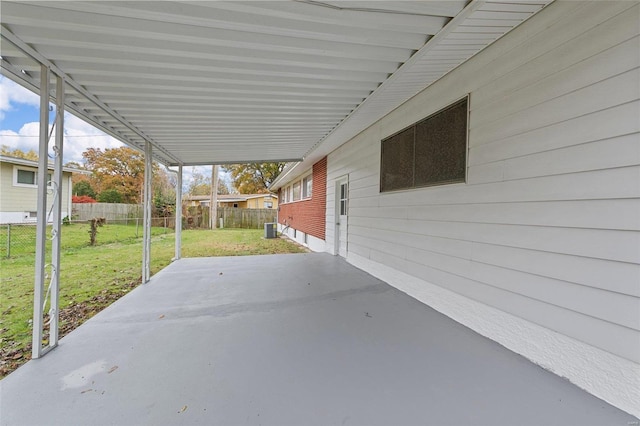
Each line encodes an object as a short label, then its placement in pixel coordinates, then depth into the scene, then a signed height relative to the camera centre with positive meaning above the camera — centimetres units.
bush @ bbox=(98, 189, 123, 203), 2175 +102
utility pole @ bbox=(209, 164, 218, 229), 1902 +61
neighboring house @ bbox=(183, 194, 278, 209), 2603 +116
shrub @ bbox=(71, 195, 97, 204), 1860 +59
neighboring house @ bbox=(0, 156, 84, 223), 1138 +76
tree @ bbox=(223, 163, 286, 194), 2620 +383
